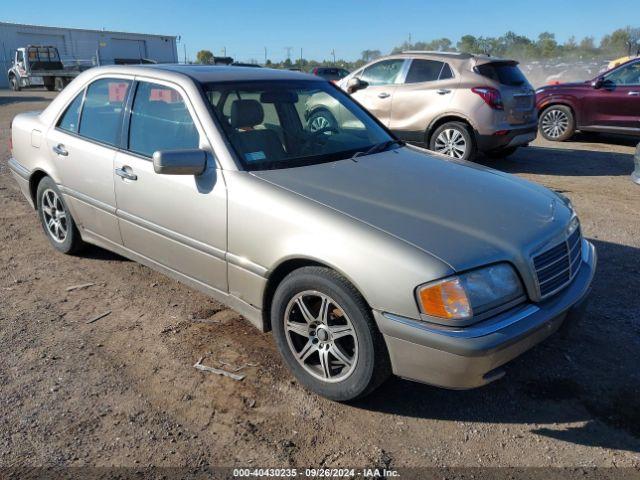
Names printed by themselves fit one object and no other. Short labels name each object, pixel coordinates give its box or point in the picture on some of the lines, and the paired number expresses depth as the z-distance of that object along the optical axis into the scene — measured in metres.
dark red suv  10.19
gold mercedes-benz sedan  2.44
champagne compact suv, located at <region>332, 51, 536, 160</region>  7.90
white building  41.03
